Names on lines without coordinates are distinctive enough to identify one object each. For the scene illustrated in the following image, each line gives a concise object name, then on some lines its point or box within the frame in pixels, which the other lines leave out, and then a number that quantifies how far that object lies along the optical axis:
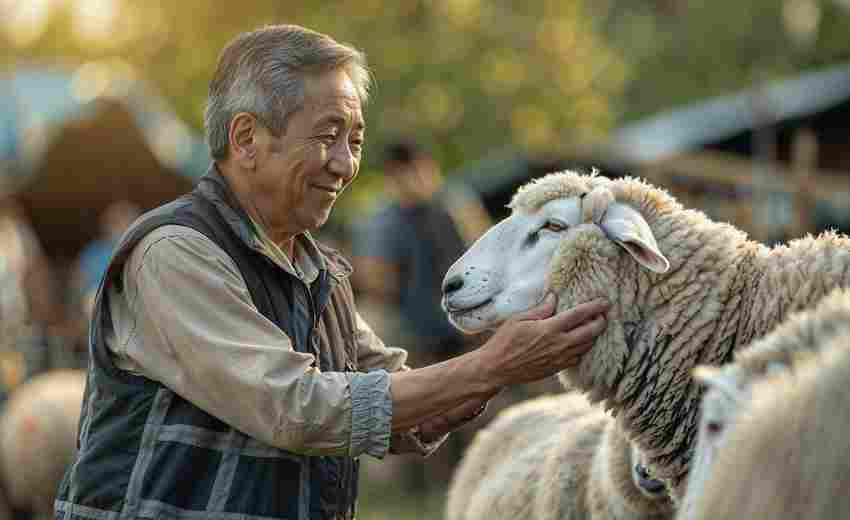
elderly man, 6.07
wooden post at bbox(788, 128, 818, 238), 18.30
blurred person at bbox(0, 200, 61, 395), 16.98
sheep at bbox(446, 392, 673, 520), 7.68
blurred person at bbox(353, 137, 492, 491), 18.05
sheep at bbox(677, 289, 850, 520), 4.96
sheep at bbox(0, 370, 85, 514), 14.12
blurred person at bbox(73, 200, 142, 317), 20.22
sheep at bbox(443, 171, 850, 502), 6.73
